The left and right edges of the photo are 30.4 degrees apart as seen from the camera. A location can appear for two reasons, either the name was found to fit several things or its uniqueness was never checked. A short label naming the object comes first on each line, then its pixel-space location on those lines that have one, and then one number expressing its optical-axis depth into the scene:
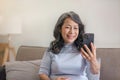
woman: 1.69
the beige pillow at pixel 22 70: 1.95
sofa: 1.97
